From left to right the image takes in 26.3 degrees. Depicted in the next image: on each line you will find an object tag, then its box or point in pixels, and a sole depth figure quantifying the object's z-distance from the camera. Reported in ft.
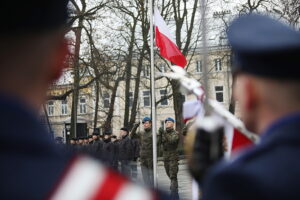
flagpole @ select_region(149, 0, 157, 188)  49.19
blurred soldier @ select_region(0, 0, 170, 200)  3.82
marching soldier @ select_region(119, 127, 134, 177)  63.97
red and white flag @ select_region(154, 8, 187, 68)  50.60
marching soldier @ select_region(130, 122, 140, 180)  64.02
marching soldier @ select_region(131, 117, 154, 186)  56.75
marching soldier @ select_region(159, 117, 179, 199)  52.24
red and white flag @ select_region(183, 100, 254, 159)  9.17
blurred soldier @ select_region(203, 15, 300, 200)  5.14
